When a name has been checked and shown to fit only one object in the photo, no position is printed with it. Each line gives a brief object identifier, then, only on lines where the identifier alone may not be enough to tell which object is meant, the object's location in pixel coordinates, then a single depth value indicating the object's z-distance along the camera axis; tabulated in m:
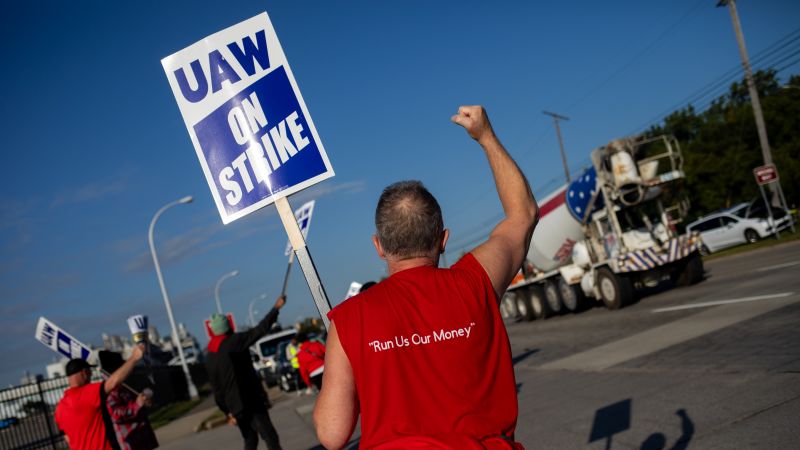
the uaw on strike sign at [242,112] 3.34
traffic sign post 24.77
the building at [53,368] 101.44
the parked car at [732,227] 27.66
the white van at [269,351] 28.80
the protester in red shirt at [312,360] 14.72
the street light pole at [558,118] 46.34
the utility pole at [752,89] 27.73
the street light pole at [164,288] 31.92
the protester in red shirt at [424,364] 2.04
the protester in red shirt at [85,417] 5.52
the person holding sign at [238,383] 6.92
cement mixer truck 16.91
